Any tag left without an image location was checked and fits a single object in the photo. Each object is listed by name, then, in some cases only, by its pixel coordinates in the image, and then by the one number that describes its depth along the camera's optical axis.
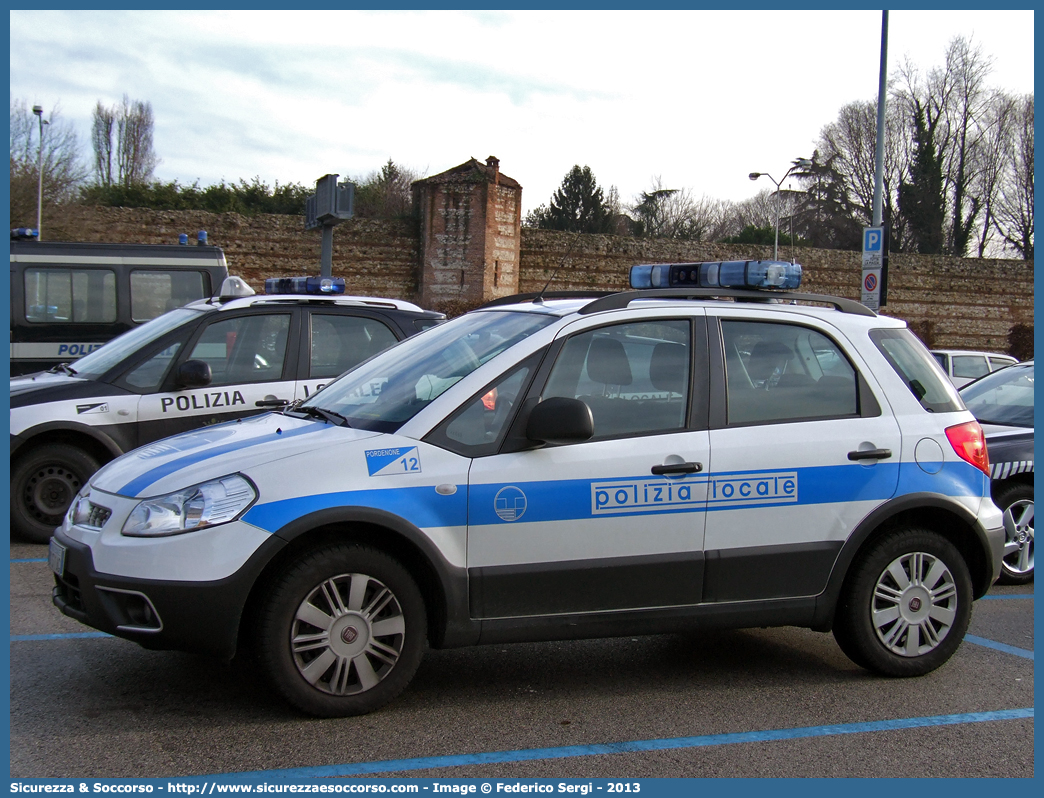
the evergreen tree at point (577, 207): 60.25
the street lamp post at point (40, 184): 26.73
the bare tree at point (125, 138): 68.25
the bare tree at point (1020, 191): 56.28
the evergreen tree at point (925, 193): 56.16
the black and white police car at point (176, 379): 7.25
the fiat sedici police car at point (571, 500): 3.85
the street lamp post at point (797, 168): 37.51
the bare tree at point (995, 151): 55.94
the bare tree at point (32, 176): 27.59
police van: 11.83
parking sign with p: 16.25
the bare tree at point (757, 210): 76.50
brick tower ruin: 29.44
